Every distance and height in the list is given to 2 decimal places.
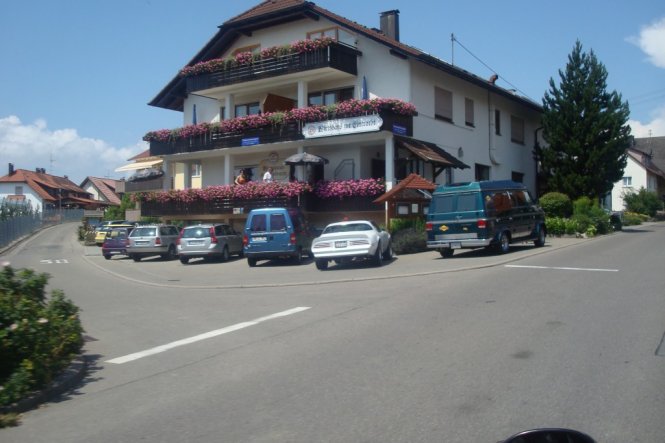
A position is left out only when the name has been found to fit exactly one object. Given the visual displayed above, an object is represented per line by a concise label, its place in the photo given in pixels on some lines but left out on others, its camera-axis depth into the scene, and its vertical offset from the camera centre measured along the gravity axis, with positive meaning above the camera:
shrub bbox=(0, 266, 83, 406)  6.51 -1.22
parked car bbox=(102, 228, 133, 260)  28.91 -0.94
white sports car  18.17 -0.67
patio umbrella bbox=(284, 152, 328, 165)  26.17 +2.59
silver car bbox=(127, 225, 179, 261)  27.03 -0.81
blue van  20.91 -0.44
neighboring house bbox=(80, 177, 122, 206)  106.03 +6.05
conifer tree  31.05 +4.33
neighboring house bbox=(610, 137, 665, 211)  58.44 +4.00
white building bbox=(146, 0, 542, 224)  26.47 +5.59
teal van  18.61 +0.07
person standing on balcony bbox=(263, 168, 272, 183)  28.22 +1.97
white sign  24.65 +3.85
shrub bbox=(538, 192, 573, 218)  28.09 +0.61
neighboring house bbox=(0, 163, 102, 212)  89.31 +4.93
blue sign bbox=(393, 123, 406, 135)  24.83 +3.62
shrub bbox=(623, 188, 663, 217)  50.88 +1.28
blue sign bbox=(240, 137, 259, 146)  29.06 +3.76
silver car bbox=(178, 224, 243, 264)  24.06 -0.78
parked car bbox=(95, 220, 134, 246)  37.61 -0.45
